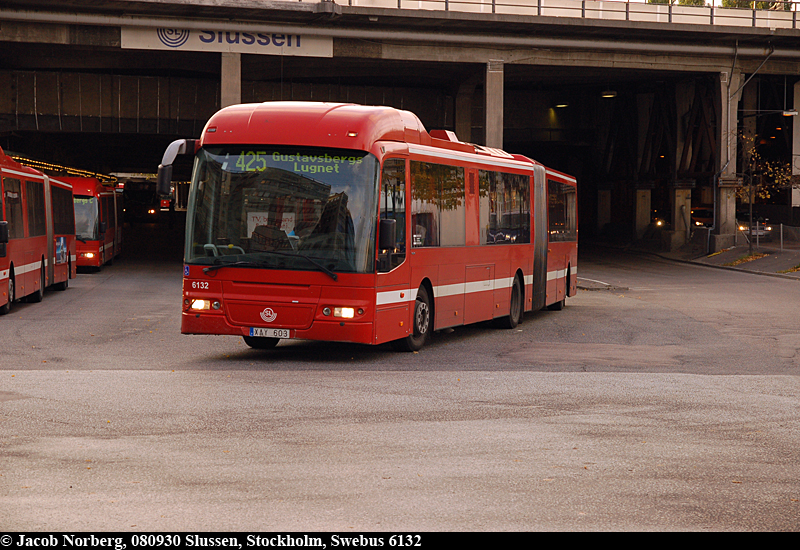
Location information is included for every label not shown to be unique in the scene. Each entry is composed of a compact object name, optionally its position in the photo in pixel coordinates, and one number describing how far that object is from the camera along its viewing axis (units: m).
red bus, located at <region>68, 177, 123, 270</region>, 34.53
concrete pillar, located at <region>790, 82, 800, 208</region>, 53.47
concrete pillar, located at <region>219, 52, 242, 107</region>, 36.62
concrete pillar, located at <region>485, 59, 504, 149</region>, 39.94
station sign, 36.00
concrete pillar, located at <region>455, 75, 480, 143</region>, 45.97
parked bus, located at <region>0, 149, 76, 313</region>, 19.78
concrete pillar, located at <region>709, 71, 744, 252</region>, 45.22
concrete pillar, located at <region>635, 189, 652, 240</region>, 57.47
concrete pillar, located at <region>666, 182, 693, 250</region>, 51.22
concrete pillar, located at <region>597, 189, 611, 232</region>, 65.75
